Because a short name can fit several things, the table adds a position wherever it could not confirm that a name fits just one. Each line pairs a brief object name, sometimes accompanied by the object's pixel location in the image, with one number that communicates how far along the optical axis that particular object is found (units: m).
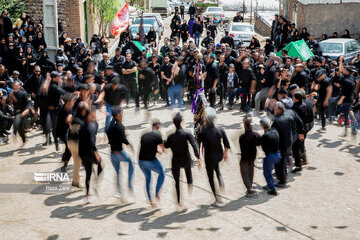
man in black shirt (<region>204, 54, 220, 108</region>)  13.49
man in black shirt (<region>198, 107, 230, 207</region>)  8.47
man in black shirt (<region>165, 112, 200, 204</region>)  8.27
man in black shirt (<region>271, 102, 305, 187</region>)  9.36
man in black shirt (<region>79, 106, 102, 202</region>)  8.62
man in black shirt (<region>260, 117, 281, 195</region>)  8.89
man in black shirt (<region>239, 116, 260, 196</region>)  8.68
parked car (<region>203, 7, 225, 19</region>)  38.81
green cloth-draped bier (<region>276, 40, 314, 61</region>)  17.03
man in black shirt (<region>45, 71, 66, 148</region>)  11.48
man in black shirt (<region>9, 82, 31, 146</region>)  11.92
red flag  18.34
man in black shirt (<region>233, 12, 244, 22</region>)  30.52
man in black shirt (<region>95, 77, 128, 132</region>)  11.82
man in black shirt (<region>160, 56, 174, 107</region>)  15.42
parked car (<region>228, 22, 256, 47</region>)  26.96
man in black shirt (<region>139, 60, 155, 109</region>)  14.62
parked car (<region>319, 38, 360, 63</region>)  20.93
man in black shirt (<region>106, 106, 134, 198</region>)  8.57
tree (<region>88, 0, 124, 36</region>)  28.52
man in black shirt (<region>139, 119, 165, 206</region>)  8.27
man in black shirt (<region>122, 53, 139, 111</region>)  14.61
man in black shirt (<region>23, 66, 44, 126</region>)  12.88
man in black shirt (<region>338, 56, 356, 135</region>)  12.36
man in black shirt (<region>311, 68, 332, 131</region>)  13.14
